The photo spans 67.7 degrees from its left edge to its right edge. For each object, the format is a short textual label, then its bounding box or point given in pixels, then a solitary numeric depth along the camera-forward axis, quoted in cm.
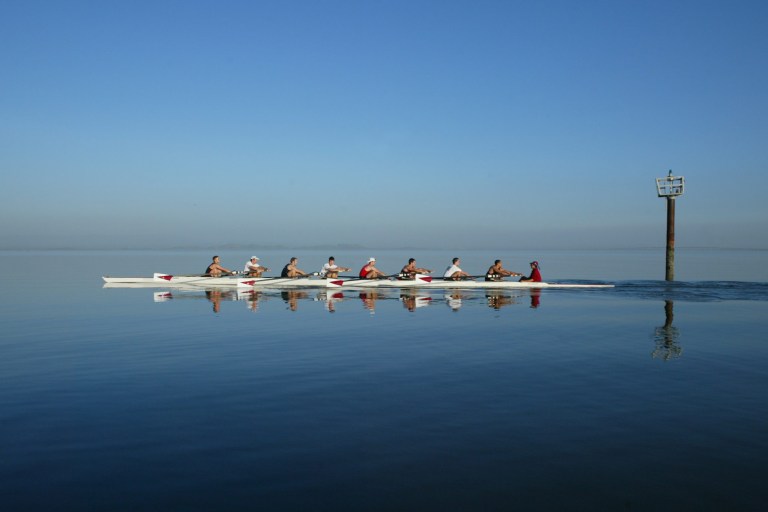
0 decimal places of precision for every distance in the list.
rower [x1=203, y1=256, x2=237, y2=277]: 4212
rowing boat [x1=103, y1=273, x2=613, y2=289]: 3698
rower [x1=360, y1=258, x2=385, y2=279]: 3959
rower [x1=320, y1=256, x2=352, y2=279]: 4019
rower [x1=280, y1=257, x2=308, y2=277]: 4094
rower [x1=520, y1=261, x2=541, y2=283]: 3675
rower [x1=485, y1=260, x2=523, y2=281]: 3622
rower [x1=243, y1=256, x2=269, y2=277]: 4169
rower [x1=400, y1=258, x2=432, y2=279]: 3859
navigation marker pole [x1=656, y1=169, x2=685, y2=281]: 4569
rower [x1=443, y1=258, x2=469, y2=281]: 3775
